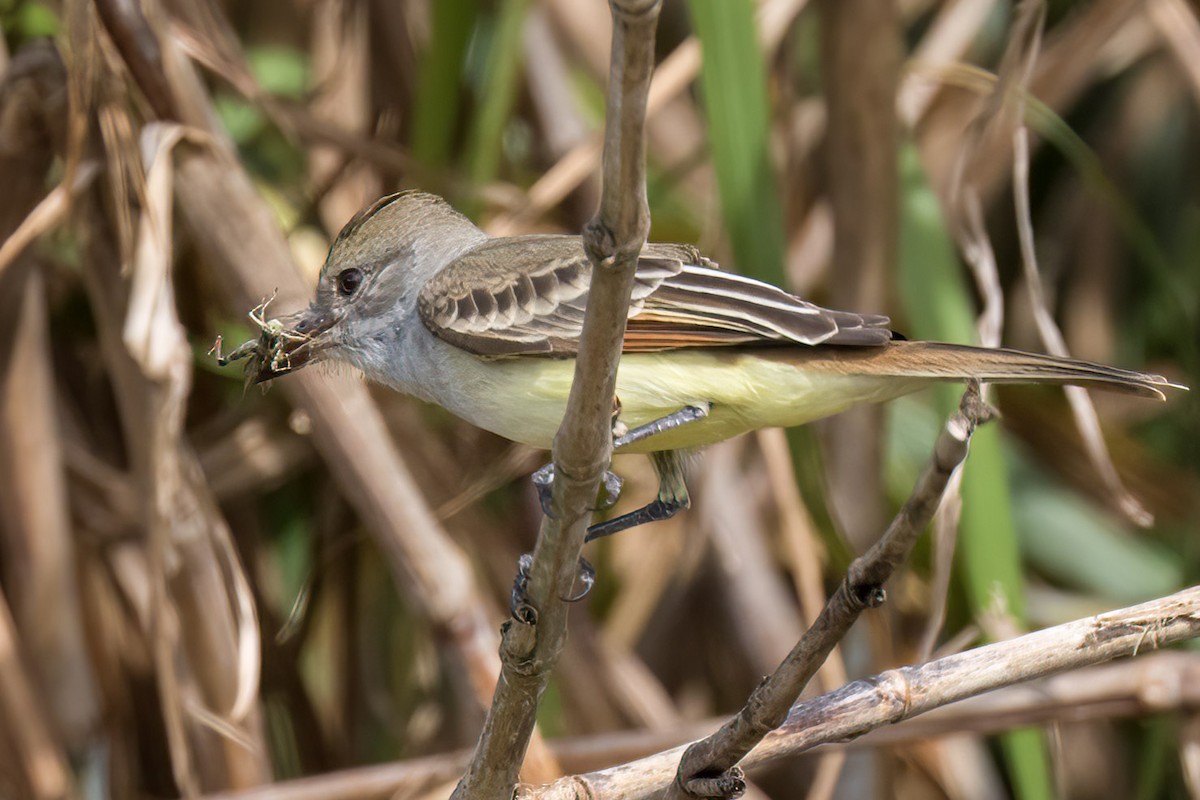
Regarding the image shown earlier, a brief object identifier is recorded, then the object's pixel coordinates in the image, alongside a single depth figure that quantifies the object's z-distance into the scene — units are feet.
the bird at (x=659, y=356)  13.99
